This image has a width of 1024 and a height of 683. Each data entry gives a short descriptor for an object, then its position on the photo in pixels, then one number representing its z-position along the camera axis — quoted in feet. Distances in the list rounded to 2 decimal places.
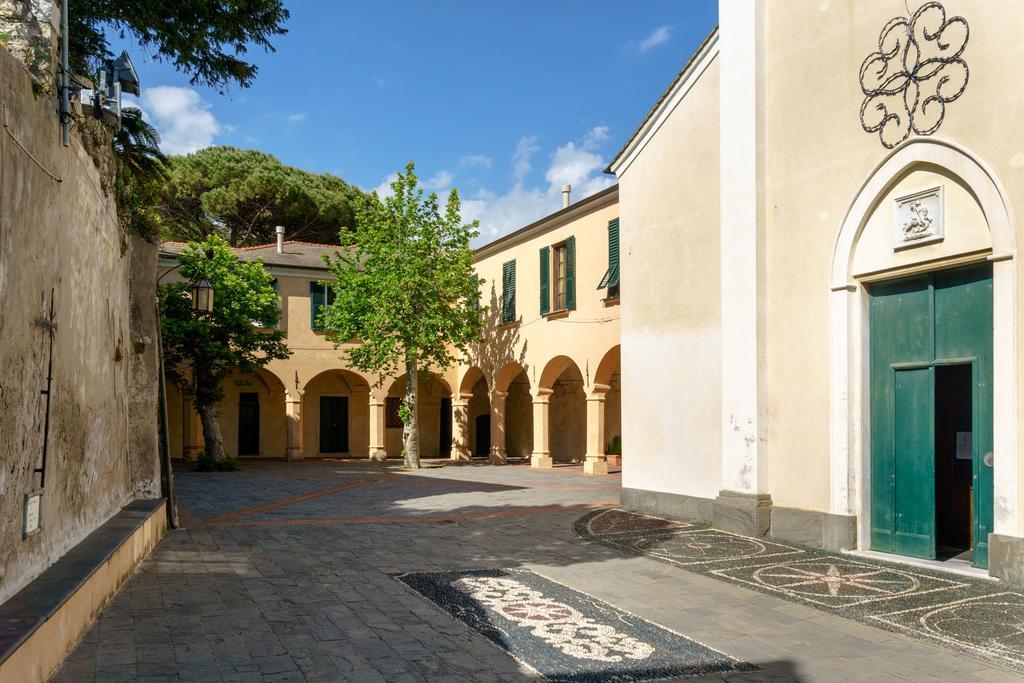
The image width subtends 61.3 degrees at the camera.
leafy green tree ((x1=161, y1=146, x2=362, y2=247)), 115.34
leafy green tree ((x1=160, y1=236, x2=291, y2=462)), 71.87
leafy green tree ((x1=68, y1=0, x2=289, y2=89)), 38.47
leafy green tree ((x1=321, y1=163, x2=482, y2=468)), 75.31
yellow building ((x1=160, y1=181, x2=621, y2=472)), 69.00
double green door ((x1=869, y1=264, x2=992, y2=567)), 25.85
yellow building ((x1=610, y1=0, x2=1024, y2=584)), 25.53
